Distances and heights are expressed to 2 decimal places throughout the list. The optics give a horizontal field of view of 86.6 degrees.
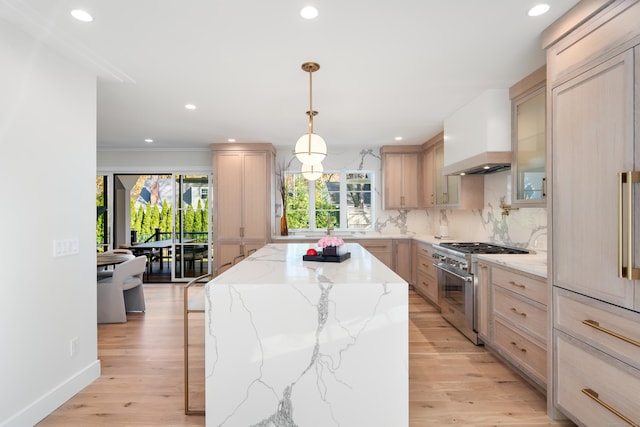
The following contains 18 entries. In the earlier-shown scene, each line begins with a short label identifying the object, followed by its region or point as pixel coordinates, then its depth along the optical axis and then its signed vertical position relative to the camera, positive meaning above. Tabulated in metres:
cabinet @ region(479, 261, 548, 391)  2.25 -0.80
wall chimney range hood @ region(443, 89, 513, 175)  3.14 +0.77
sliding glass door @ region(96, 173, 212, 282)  5.81 -0.18
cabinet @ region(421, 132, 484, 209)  4.11 +0.37
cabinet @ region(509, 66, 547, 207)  2.71 +0.63
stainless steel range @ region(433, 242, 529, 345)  3.15 -0.67
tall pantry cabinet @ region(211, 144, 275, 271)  5.36 +0.27
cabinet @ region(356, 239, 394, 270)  5.28 -0.54
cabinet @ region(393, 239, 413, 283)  5.30 -0.68
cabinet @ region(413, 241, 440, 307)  4.37 -0.83
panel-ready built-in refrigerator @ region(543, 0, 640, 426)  1.51 +0.01
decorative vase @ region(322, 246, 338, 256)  2.53 -0.28
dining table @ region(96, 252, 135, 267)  3.79 -0.52
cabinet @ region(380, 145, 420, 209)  5.61 +0.58
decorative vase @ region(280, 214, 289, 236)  5.65 -0.22
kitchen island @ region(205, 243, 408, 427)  1.78 -0.74
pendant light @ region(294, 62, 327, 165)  2.66 +0.53
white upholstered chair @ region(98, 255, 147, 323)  3.90 -0.92
